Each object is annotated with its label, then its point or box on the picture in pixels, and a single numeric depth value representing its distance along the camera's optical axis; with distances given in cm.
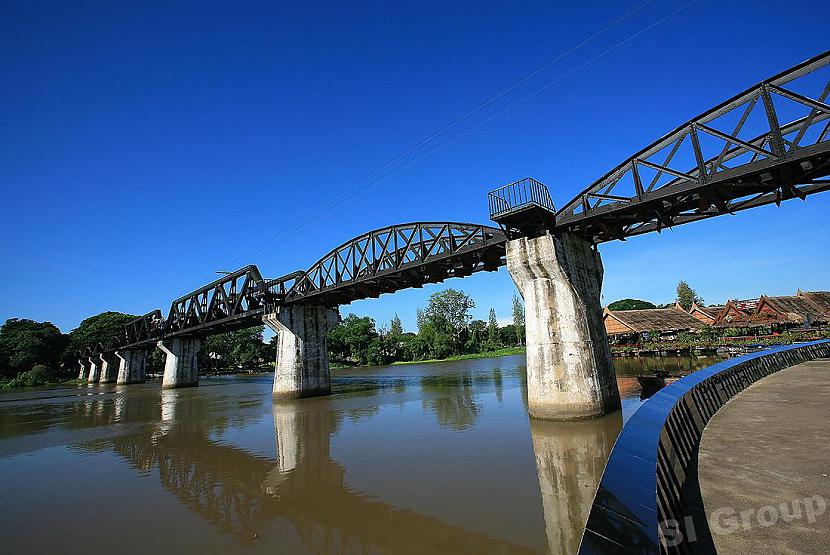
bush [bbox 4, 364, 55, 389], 7856
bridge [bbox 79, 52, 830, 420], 1225
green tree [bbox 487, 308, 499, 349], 11556
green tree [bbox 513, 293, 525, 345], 13688
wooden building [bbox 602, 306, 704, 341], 5666
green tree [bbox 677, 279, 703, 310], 12882
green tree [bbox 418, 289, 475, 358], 10431
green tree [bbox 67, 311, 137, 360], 9425
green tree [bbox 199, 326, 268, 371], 10769
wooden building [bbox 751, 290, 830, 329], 4422
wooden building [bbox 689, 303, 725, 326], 6341
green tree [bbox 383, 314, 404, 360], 10331
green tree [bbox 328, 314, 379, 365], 10088
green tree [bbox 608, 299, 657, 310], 13075
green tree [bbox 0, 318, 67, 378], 8675
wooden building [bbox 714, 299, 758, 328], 5110
